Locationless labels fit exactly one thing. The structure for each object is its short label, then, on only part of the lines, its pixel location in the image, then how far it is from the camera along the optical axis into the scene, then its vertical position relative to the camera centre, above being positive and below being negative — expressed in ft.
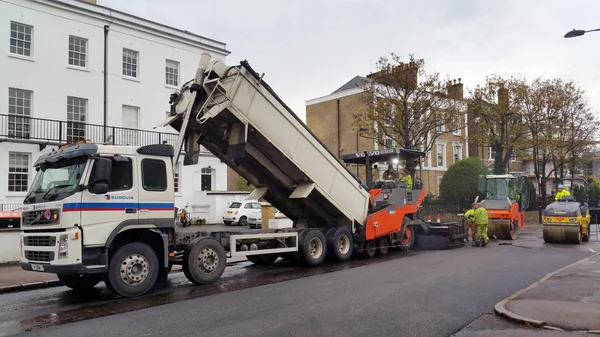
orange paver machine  44.47 -1.69
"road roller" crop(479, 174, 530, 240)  61.46 -1.72
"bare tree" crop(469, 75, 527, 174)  110.83 +16.95
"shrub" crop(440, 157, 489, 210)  111.04 +1.44
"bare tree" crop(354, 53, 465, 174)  85.61 +15.11
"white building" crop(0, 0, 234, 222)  66.85 +17.13
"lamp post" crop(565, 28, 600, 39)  37.96 +11.82
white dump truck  26.35 -0.30
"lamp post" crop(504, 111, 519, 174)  103.46 +9.94
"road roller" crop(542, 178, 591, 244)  56.34 -3.82
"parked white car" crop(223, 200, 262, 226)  80.59 -3.30
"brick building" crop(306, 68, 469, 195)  132.77 +15.85
